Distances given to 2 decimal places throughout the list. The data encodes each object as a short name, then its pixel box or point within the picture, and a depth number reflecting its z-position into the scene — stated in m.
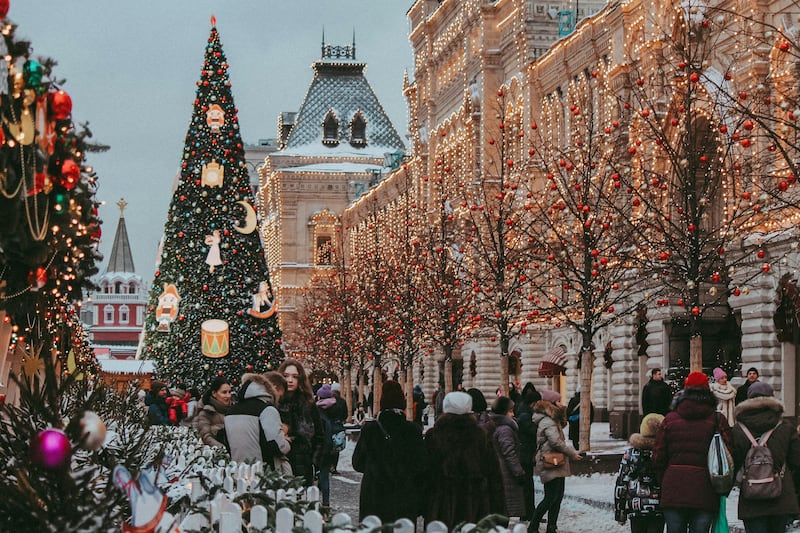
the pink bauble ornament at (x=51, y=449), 5.77
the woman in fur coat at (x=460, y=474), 11.39
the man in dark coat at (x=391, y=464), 11.39
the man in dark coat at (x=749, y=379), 22.02
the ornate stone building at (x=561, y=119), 30.75
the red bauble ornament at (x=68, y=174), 12.97
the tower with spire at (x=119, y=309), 151.88
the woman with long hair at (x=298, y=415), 14.38
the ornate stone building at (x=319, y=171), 103.38
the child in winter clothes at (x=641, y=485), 13.11
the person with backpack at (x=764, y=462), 11.89
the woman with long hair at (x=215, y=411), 16.02
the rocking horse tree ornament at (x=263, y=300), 40.16
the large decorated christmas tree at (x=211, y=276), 39.72
